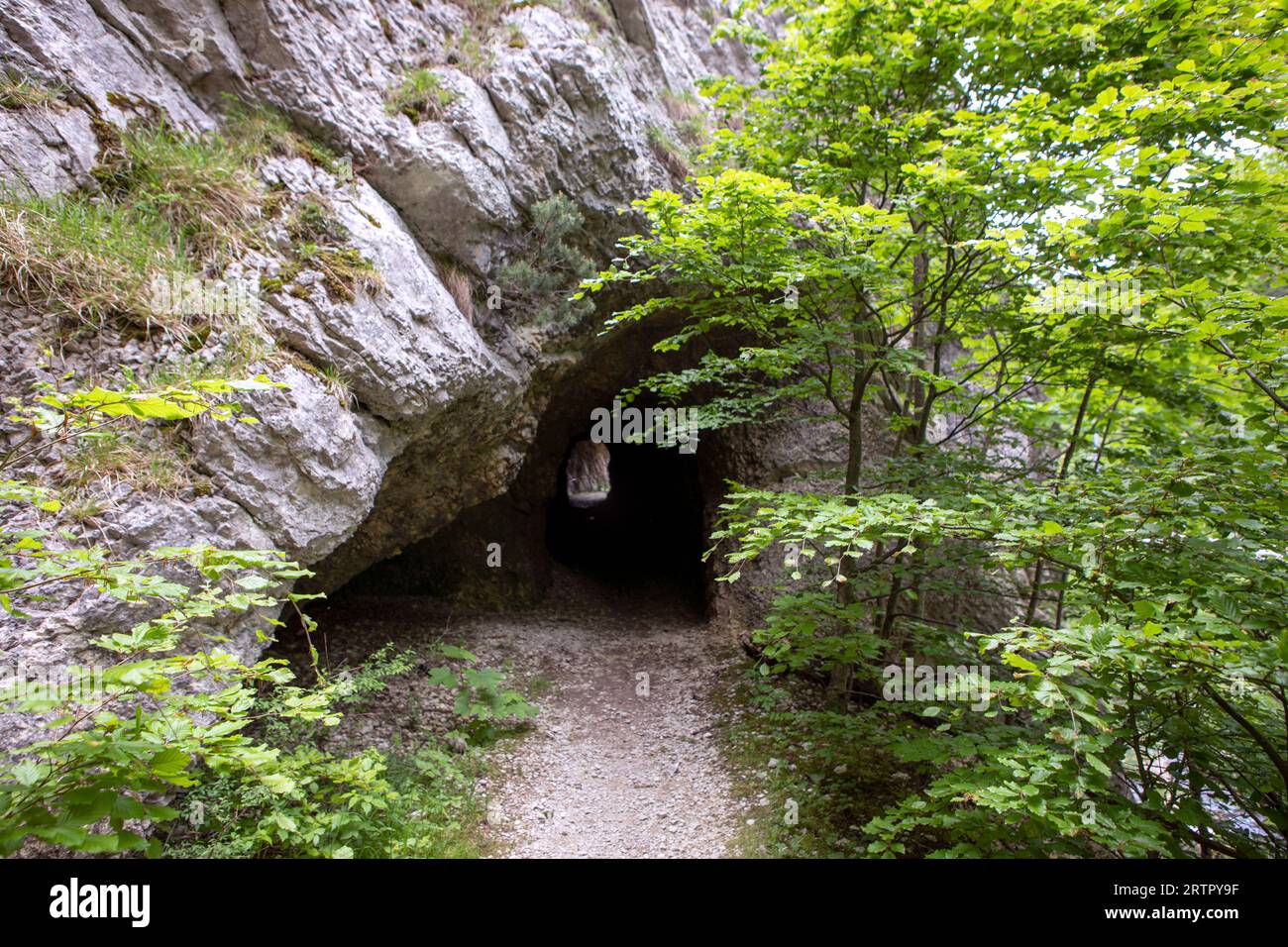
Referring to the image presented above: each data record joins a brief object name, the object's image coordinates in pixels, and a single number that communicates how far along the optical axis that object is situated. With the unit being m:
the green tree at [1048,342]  2.75
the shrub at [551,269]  6.74
